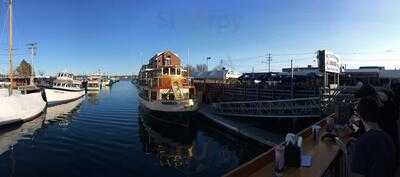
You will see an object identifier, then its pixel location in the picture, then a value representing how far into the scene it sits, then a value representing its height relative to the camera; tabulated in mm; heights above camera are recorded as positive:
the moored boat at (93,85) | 124625 -961
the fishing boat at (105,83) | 169062 -434
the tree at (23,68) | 150412 +5474
